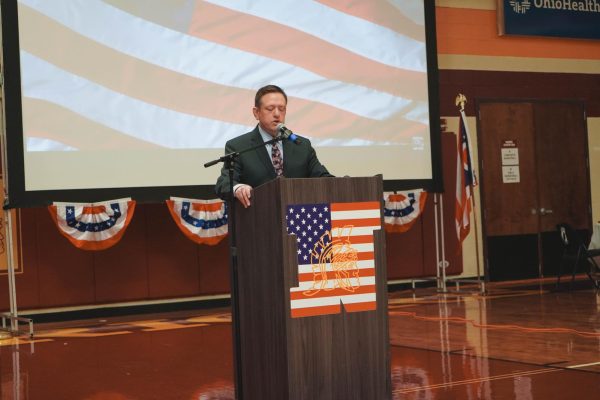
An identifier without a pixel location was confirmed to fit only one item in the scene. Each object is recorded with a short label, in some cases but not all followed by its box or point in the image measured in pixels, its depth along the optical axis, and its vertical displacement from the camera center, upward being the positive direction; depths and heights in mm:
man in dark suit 3873 +226
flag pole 9742 +905
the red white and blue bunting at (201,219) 8695 -58
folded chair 9664 -635
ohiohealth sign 11344 +2273
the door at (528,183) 11172 +173
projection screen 7949 +1192
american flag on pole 9789 +188
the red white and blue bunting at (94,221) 8234 -34
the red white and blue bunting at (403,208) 9961 -63
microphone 3408 +276
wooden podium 3312 -307
